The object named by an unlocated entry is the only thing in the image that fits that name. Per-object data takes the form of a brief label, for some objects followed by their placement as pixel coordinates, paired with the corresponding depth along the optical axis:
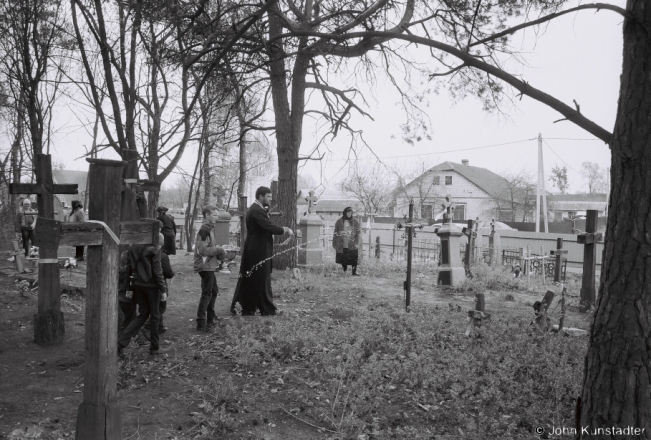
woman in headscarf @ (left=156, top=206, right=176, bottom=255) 8.49
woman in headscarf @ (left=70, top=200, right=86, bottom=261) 13.07
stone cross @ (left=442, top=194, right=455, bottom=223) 11.93
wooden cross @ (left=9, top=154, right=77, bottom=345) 6.16
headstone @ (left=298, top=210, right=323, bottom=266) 14.20
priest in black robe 7.75
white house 44.00
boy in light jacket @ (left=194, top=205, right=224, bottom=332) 6.81
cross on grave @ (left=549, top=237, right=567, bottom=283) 11.91
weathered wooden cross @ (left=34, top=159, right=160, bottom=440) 3.53
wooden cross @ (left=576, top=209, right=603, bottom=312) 9.51
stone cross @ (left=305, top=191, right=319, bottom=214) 14.76
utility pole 28.69
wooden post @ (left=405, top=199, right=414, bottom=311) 8.10
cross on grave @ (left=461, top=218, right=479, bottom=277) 12.66
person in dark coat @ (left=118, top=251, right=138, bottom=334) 5.88
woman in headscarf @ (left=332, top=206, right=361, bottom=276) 12.80
